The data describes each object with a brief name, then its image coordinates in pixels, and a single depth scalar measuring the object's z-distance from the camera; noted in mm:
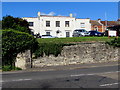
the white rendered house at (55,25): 33951
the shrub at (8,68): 11570
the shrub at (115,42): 15225
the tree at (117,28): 24110
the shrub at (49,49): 12869
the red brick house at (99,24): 38089
